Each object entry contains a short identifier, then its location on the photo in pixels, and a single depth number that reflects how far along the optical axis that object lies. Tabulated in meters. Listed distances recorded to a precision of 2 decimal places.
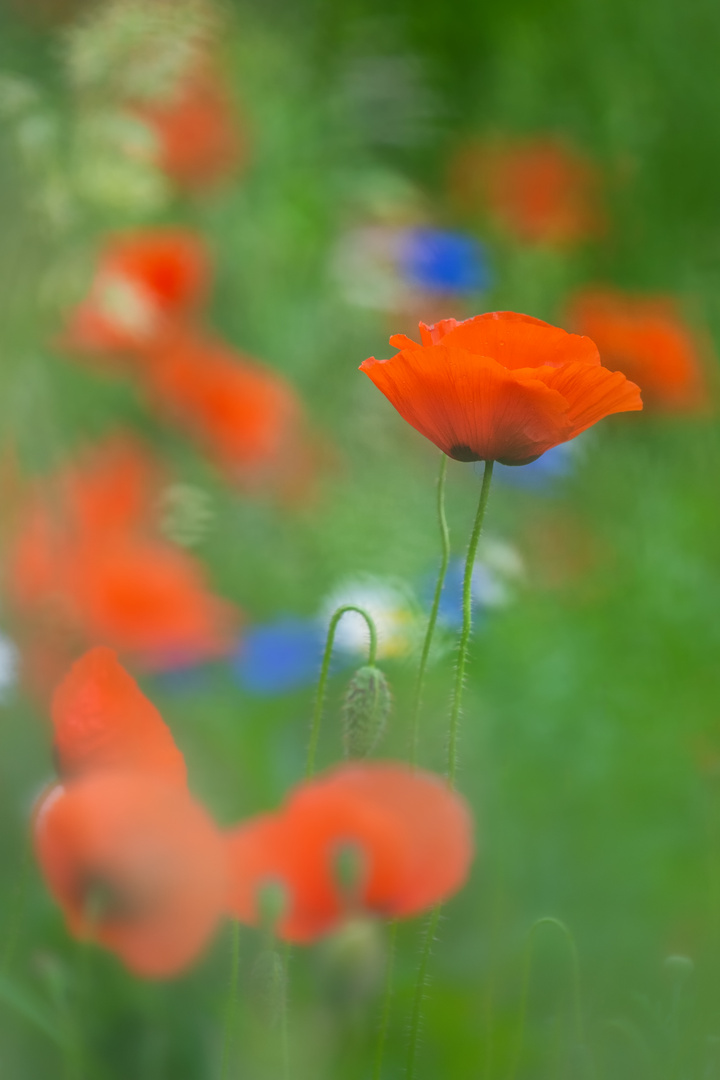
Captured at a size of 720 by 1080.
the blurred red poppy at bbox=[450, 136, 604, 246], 4.81
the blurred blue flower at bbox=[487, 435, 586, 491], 2.66
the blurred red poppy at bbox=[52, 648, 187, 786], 1.28
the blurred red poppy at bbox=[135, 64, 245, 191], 3.68
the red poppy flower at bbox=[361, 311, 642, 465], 1.29
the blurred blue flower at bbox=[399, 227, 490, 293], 3.71
